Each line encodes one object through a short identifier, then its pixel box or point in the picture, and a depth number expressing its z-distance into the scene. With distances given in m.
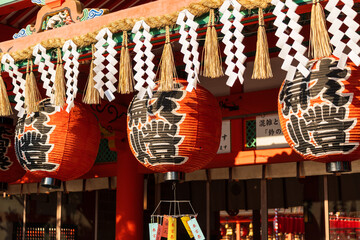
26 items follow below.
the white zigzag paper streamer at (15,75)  5.22
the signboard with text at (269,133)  6.16
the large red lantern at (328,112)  3.68
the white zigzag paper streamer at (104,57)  4.63
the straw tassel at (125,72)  4.46
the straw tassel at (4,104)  5.27
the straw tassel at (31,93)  5.05
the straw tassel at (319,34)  3.62
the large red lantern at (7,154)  6.66
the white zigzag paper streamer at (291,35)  3.71
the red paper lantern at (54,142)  5.10
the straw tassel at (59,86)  4.88
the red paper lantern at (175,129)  4.38
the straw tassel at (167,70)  4.28
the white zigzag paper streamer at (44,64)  5.05
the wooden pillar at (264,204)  6.71
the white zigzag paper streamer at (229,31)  4.01
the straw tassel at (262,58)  3.75
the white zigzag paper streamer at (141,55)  4.42
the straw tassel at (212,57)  4.05
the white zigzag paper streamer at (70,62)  4.86
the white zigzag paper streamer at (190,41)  4.17
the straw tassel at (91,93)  4.72
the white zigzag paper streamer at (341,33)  3.53
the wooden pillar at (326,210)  6.23
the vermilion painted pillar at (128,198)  6.95
